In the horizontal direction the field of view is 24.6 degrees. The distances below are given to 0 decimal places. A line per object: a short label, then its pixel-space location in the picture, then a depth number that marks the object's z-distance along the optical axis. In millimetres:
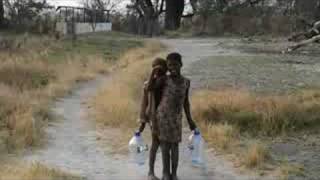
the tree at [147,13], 57188
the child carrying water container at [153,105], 8266
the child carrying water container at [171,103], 8141
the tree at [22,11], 50469
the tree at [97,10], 60122
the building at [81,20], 47650
